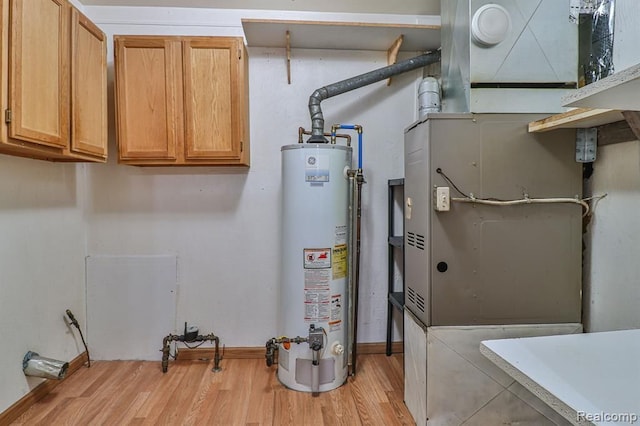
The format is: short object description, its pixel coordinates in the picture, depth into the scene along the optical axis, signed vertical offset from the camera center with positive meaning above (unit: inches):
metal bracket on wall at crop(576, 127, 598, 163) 64.3 +11.5
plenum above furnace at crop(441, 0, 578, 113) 64.8 +27.9
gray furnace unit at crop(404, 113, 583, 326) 65.2 -3.4
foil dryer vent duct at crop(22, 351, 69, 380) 77.5 -34.6
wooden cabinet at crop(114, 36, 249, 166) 87.7 +26.9
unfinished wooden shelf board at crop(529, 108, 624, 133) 53.0 +14.1
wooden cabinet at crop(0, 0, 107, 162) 59.9 +24.3
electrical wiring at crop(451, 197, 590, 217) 64.7 +1.3
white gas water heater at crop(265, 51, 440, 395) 83.4 -13.5
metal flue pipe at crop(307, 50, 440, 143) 91.7 +34.0
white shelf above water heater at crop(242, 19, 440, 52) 88.2 +44.8
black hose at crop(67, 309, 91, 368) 92.0 -30.7
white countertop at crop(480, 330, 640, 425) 27.5 -14.8
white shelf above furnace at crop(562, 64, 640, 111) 26.7 +9.6
